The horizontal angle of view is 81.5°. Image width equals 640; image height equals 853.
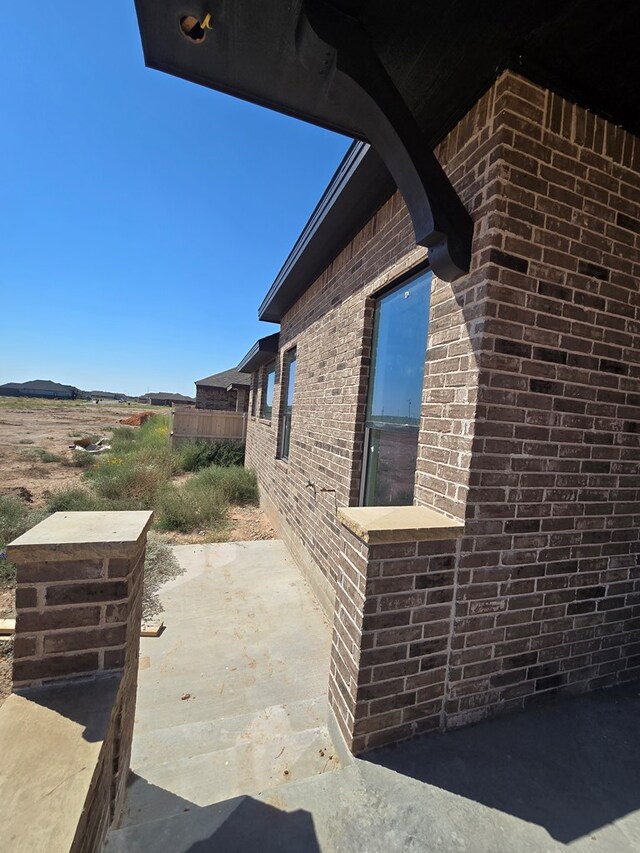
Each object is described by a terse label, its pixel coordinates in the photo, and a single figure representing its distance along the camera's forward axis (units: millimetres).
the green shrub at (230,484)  8555
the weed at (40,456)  14281
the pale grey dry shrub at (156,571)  3890
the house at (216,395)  18969
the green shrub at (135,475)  8312
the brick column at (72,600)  1350
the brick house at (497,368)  1735
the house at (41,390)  90125
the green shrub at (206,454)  11594
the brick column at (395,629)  1743
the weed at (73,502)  7156
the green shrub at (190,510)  6668
